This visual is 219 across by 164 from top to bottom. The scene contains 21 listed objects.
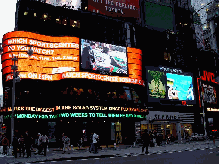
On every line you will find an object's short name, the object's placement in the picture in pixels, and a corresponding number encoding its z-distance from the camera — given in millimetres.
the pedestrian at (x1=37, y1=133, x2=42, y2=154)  22797
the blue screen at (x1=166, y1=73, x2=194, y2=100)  48969
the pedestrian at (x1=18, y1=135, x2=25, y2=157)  22388
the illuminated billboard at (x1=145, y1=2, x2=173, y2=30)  55469
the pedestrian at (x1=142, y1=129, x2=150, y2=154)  21094
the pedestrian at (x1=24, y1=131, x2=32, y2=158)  20953
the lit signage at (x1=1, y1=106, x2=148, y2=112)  33750
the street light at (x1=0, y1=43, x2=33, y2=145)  24384
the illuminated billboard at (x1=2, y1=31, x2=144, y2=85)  35188
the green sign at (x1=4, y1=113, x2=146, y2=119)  33844
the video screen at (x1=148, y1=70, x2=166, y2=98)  46281
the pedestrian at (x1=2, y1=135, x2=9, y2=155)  24184
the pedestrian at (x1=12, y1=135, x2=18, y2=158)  20814
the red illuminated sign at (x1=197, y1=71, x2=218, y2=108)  57603
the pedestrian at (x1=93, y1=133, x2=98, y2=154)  23055
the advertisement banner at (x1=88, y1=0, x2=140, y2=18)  53406
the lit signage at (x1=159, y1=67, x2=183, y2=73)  49231
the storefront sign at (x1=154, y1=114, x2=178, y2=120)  46869
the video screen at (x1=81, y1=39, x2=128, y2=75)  37438
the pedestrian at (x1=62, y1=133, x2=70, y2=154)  26800
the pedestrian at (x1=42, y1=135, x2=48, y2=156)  22000
